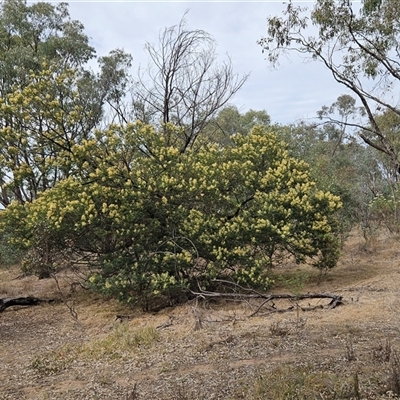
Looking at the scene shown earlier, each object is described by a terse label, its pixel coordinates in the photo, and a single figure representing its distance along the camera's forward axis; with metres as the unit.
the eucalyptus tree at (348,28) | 9.52
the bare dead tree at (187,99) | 12.33
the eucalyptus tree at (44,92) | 9.57
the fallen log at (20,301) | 10.18
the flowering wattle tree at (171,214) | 8.99
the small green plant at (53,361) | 5.75
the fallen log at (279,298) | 7.64
